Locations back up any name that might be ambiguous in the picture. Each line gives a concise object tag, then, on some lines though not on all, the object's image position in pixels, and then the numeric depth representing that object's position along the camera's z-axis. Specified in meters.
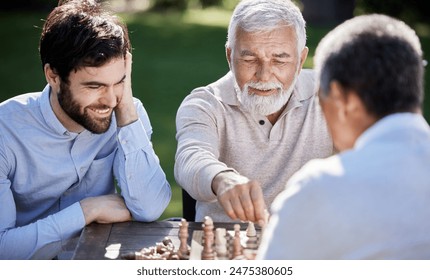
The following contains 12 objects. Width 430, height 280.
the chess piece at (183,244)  2.72
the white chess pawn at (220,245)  2.69
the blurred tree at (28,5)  17.41
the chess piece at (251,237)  2.80
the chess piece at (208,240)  2.66
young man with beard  3.20
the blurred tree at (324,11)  16.56
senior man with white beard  3.50
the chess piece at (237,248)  2.69
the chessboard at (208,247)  2.68
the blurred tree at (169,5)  19.67
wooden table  2.79
